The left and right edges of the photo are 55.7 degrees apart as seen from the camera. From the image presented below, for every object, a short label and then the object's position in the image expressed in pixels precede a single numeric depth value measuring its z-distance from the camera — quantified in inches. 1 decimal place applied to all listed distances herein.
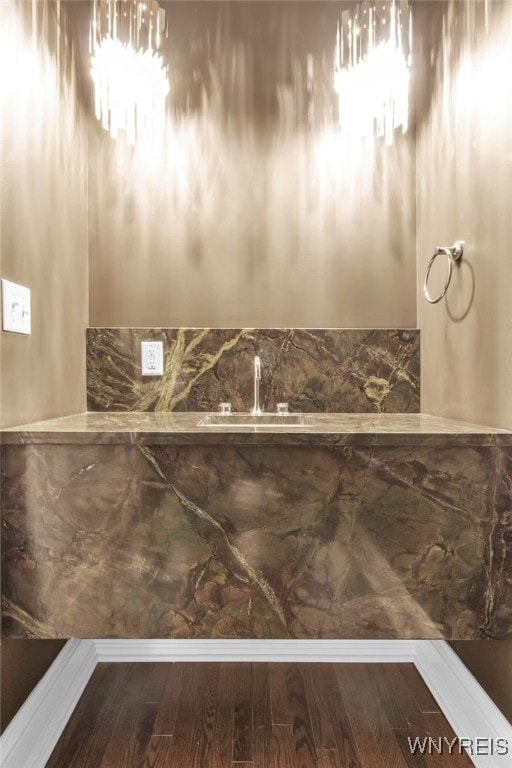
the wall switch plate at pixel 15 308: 44.1
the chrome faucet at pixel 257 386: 64.6
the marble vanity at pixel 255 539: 41.6
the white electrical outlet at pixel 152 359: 65.1
